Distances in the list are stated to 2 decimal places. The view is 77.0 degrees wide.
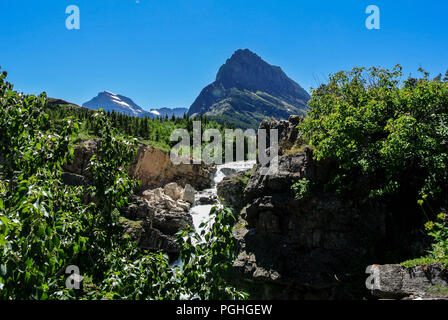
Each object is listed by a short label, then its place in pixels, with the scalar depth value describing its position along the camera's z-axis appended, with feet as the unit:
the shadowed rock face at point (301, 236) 39.99
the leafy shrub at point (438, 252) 25.32
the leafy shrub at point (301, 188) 44.08
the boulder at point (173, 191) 124.06
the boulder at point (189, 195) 118.79
